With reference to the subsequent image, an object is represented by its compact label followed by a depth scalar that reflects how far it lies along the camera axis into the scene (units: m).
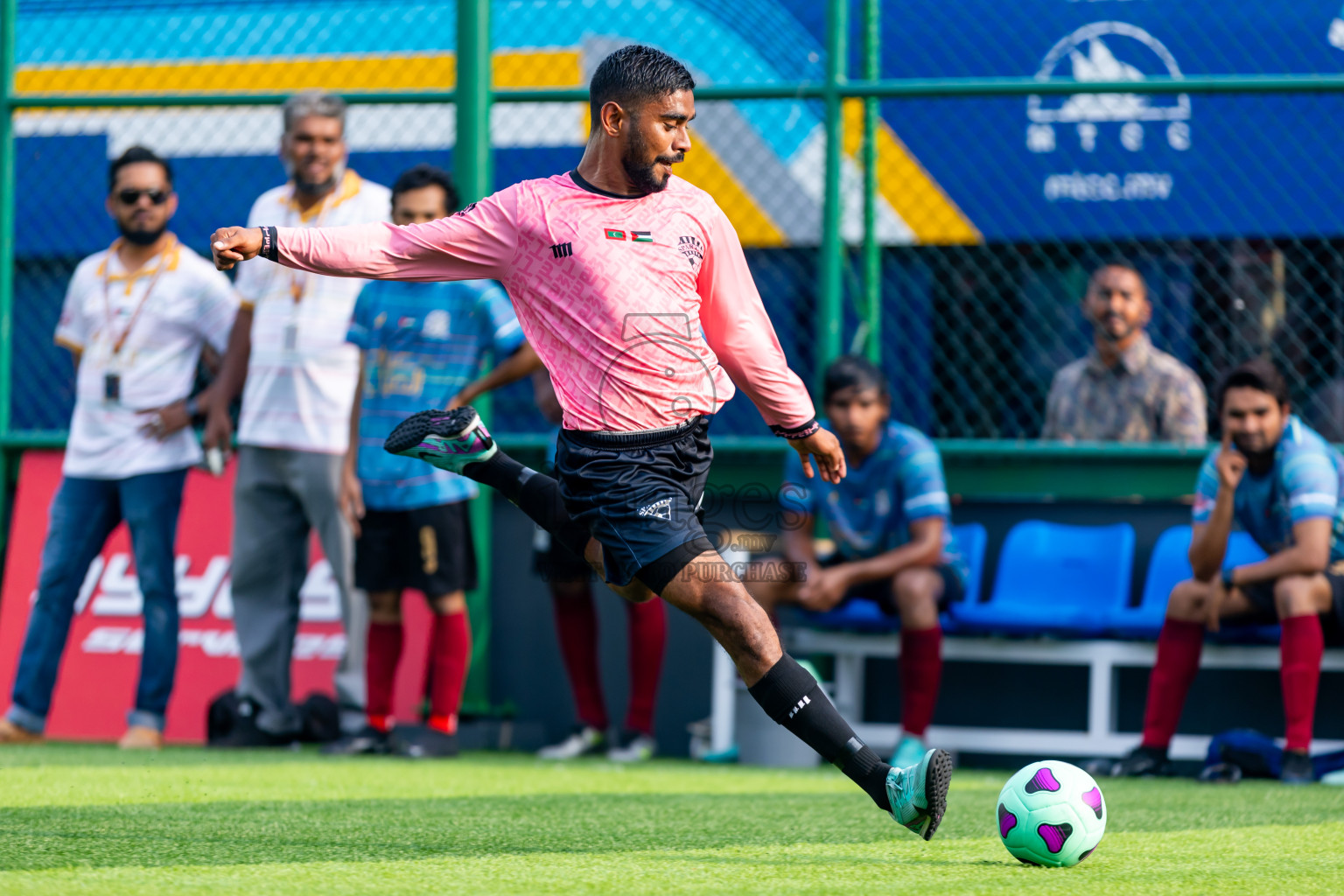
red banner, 13.51
